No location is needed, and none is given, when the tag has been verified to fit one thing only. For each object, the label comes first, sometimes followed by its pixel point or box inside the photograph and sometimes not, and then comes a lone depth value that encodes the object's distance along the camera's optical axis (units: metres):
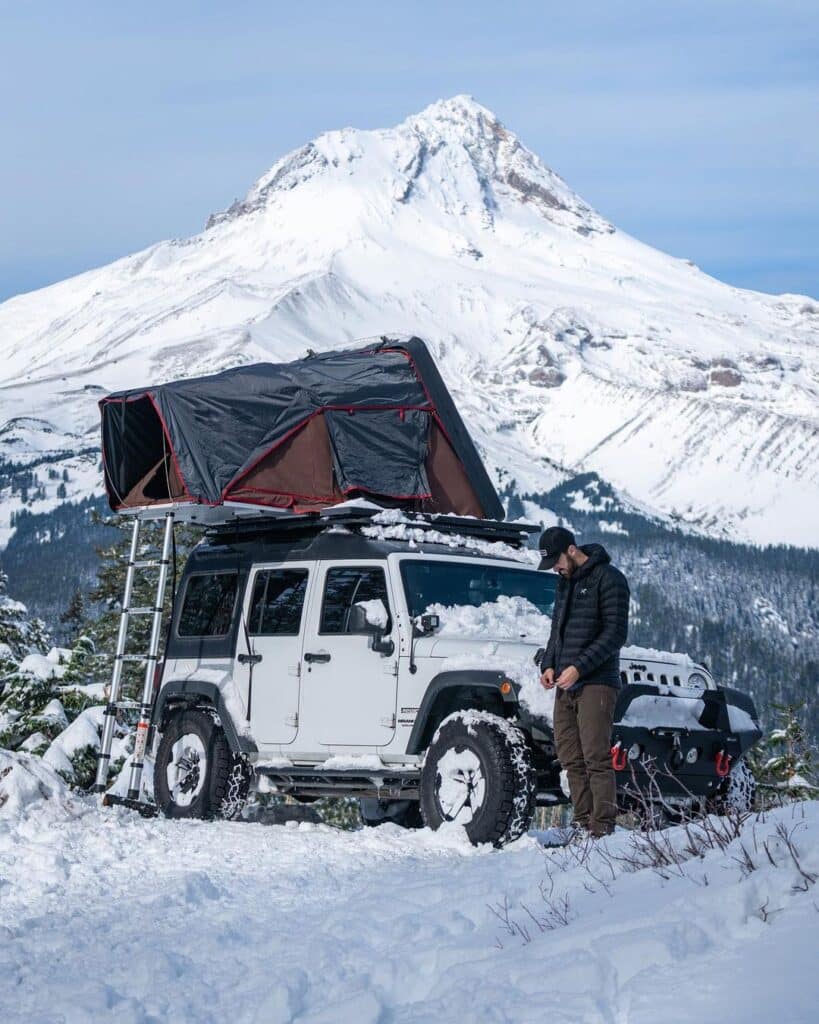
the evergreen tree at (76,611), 64.81
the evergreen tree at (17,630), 30.11
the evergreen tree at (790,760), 31.08
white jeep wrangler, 9.16
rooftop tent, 11.57
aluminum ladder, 11.94
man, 8.60
